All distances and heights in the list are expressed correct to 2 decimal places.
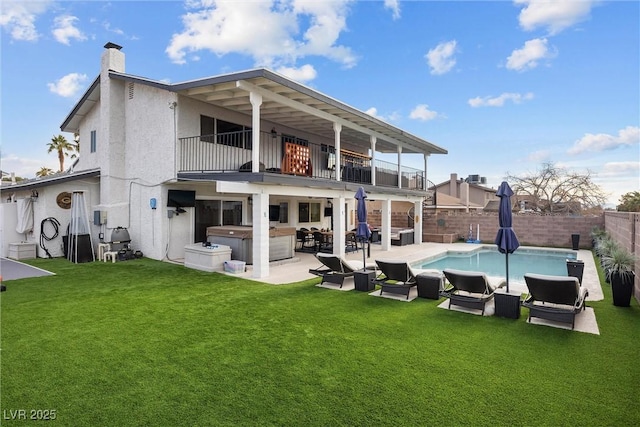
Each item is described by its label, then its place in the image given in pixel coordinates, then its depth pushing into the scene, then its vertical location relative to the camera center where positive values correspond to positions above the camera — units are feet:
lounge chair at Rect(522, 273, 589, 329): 20.06 -4.67
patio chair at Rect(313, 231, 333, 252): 53.78 -3.65
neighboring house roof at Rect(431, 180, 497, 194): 155.40 +12.86
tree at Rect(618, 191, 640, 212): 89.06 +3.91
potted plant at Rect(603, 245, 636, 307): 24.79 -4.23
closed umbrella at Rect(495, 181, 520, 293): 24.13 -0.56
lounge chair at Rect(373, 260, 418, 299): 27.25 -4.76
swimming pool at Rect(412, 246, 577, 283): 45.70 -6.74
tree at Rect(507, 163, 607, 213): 100.07 +7.60
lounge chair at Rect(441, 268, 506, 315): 23.20 -4.80
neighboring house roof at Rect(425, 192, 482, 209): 111.75 +4.19
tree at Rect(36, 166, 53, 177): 136.67 +17.17
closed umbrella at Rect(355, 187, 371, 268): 32.40 -0.47
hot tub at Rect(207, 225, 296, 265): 40.40 -2.82
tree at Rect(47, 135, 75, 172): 123.75 +23.97
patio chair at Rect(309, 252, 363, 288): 30.99 -4.75
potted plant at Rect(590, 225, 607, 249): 56.19 -2.96
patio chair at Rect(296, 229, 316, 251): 56.65 -3.92
